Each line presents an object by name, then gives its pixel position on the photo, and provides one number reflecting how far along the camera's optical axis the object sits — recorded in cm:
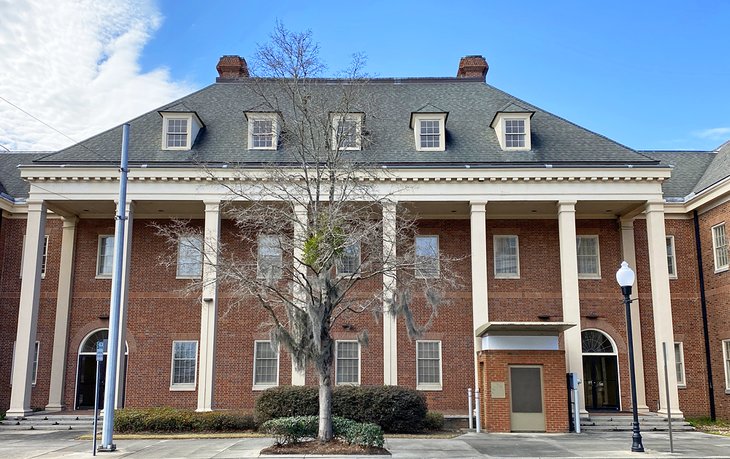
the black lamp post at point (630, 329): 1739
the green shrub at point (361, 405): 2248
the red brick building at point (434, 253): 2630
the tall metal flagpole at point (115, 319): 1769
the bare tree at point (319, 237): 1769
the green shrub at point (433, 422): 2299
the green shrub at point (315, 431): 1703
